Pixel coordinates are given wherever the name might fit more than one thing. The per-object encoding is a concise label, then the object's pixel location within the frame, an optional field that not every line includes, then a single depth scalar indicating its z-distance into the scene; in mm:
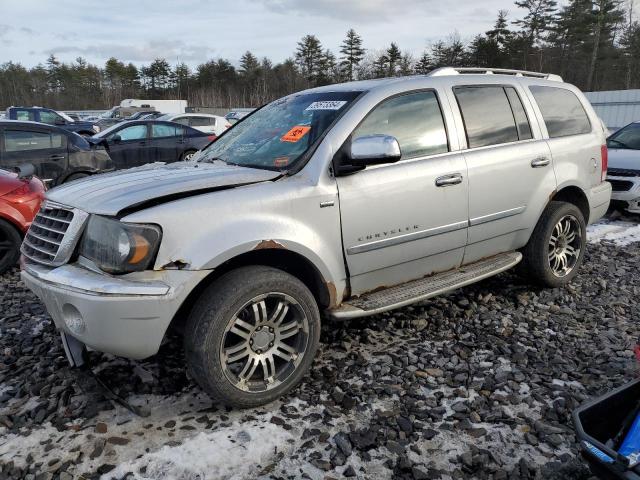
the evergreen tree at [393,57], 58406
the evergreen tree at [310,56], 64812
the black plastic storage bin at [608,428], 1983
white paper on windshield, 3348
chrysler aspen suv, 2514
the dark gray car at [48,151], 8141
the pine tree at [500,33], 47281
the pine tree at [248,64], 68062
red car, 5090
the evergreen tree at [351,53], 63156
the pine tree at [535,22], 45691
